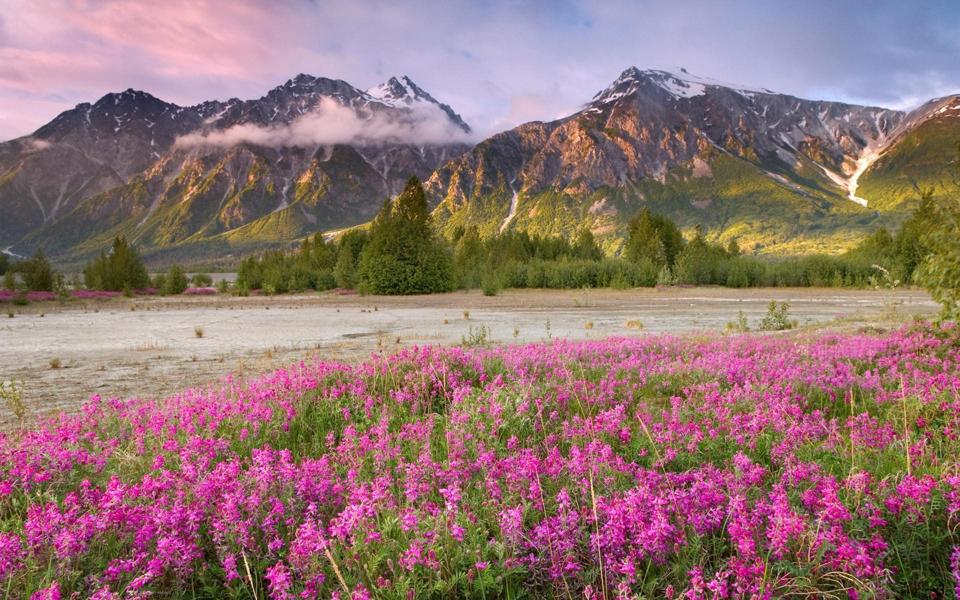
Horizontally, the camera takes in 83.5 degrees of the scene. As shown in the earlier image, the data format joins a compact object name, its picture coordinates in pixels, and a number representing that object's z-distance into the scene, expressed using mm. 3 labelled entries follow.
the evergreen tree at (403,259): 56875
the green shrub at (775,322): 19203
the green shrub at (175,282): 64125
